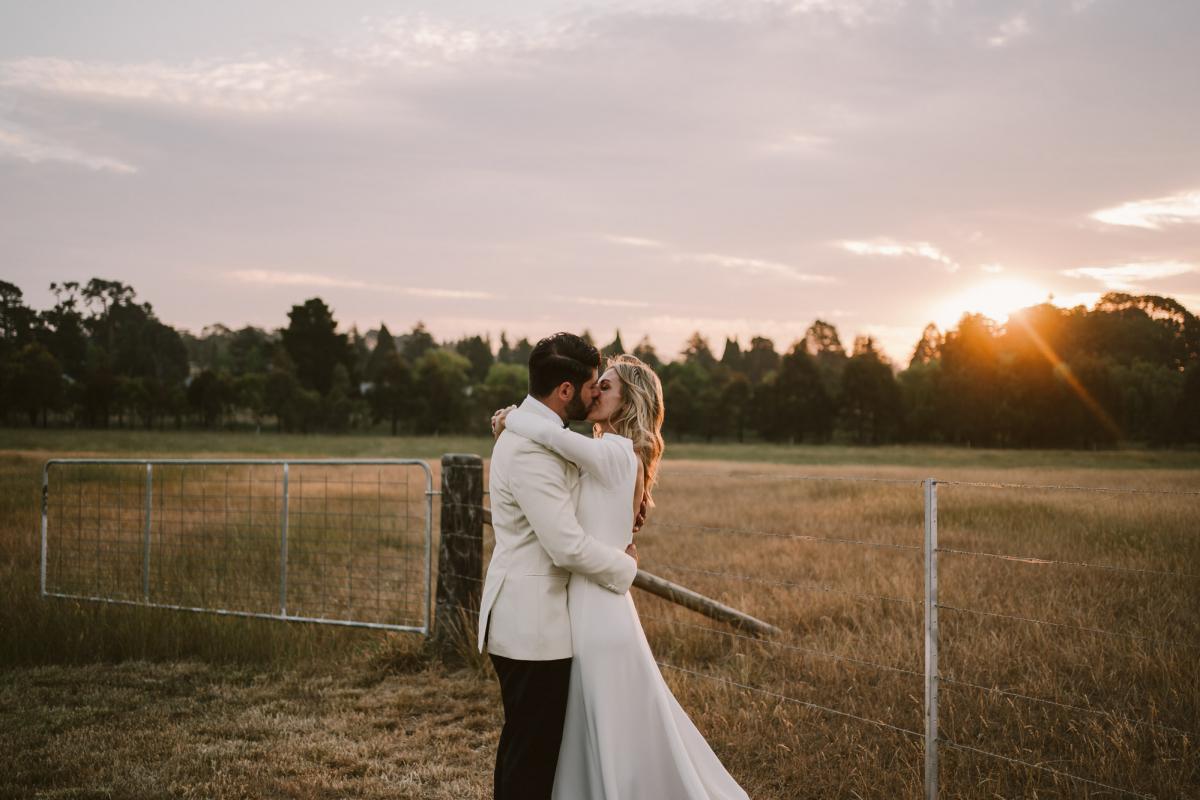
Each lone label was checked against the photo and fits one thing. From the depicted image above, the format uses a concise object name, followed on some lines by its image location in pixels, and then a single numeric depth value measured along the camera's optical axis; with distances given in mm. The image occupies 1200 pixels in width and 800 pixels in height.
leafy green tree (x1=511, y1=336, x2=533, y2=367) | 167000
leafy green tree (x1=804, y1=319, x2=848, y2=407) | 127788
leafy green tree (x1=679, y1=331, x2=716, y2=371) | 150125
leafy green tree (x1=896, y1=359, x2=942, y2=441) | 80250
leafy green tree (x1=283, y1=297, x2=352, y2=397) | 93812
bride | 3404
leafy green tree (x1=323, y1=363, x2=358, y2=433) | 85375
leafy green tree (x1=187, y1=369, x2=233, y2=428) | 80188
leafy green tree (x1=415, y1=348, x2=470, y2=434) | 91625
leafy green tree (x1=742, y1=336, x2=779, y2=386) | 137875
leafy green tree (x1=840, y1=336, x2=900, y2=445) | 84625
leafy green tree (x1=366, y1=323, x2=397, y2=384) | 112562
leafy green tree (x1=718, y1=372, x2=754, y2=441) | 94188
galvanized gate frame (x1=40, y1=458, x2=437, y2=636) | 7203
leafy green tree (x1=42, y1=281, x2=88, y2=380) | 66125
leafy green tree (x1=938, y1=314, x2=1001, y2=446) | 70438
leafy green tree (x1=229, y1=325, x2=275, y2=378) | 103638
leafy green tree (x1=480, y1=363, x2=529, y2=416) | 94188
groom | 3254
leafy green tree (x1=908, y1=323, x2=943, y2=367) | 120125
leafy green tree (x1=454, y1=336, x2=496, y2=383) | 142250
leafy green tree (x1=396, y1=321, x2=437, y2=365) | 150875
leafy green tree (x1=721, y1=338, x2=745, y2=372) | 140000
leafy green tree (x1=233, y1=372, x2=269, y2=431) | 81938
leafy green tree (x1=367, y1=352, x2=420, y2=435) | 90938
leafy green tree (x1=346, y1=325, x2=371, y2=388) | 96794
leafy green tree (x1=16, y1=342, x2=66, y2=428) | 52406
